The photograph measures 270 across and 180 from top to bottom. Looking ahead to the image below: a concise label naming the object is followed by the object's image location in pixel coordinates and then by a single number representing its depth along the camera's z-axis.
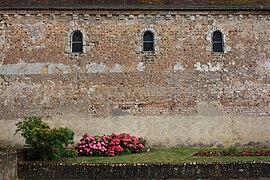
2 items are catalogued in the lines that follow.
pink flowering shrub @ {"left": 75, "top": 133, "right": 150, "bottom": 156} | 13.48
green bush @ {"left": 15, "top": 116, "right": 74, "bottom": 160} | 11.09
